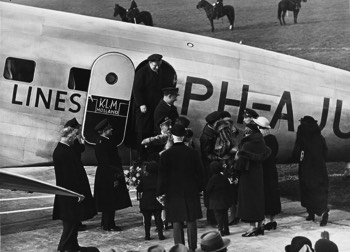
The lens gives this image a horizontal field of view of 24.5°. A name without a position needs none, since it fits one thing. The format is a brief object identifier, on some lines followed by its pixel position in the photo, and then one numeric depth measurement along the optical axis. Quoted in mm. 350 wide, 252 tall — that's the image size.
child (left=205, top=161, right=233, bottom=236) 11094
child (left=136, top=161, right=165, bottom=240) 10961
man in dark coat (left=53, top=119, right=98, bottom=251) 10398
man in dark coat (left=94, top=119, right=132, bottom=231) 11523
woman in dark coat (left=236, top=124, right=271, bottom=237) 11227
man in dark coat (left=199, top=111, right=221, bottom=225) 11750
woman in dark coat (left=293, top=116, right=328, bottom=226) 12219
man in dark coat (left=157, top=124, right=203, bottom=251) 10031
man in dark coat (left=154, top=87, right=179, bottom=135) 11859
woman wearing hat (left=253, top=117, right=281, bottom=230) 11602
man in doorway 12305
